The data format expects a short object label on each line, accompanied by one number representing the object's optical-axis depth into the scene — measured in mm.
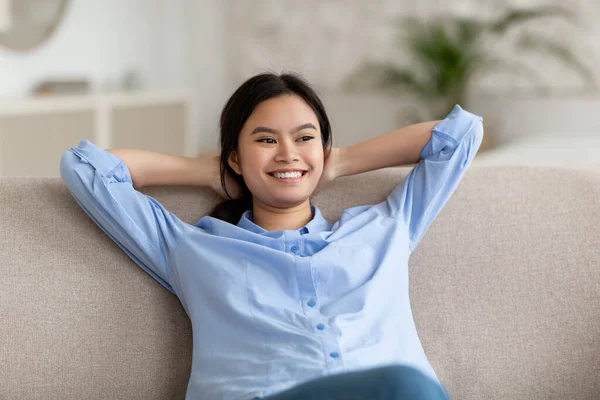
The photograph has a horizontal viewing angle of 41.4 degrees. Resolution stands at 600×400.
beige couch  1595
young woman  1441
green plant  4406
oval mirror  3740
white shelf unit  3451
